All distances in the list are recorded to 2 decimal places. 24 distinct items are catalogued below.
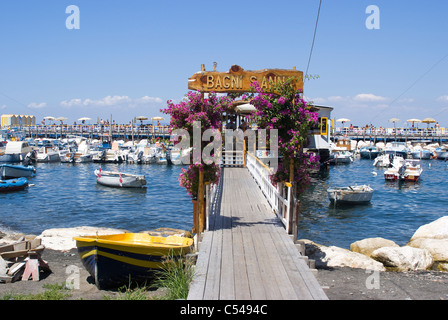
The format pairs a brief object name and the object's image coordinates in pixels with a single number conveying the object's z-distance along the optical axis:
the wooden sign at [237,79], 10.19
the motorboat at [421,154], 68.88
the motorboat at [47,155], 57.84
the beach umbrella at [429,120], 85.94
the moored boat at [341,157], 61.50
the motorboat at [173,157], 54.72
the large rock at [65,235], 14.53
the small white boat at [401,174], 40.06
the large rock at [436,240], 13.31
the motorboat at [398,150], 63.75
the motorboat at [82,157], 57.14
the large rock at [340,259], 12.03
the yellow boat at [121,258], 9.05
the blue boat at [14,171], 37.75
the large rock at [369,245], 14.25
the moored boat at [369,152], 70.88
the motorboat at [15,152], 54.75
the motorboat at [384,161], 55.28
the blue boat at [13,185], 30.88
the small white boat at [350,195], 26.23
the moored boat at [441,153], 69.06
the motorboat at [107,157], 57.94
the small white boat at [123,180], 33.75
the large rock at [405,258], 12.18
